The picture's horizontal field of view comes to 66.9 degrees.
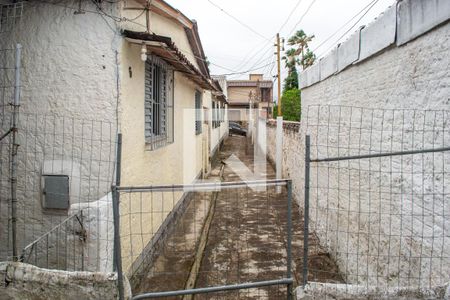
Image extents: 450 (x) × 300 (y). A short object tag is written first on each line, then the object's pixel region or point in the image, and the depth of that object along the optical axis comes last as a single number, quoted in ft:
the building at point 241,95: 134.41
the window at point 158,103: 18.86
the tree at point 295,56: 99.55
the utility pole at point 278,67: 54.26
